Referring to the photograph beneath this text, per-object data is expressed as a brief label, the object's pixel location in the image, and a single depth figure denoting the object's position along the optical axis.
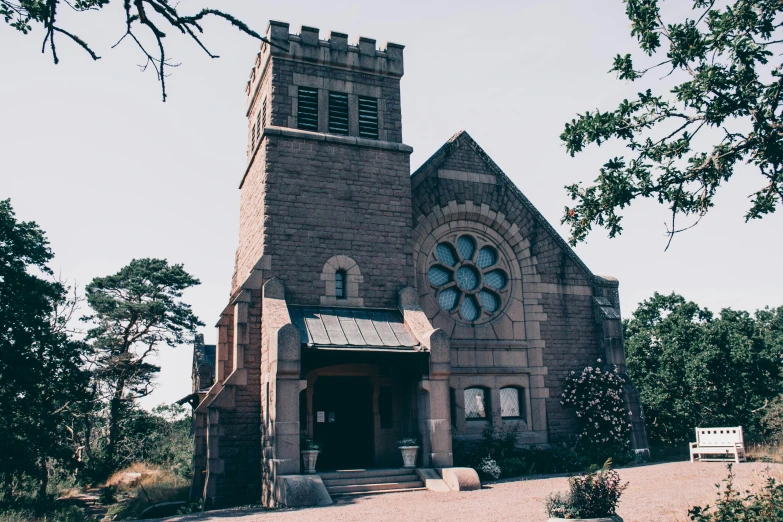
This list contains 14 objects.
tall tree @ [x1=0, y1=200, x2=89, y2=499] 18.64
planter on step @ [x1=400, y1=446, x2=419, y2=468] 14.67
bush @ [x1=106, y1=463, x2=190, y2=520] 17.95
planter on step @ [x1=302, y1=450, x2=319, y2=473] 13.83
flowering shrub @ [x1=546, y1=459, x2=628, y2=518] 8.38
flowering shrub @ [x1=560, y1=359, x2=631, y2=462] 18.25
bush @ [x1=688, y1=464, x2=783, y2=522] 8.02
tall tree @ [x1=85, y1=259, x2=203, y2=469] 32.06
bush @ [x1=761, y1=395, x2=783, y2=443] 24.30
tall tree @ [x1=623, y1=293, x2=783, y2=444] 24.03
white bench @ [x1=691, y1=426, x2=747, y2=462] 16.59
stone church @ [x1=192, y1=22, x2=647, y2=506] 14.87
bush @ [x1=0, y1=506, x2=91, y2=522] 16.58
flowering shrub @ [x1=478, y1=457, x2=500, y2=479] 15.68
